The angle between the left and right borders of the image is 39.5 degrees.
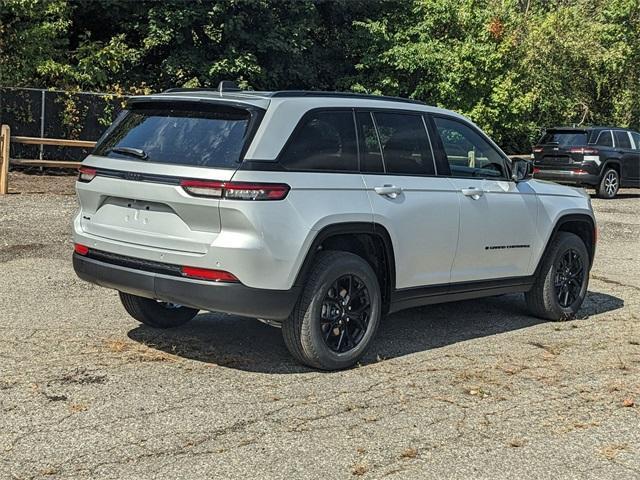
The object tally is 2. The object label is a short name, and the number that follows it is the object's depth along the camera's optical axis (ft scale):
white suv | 17.69
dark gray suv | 69.92
